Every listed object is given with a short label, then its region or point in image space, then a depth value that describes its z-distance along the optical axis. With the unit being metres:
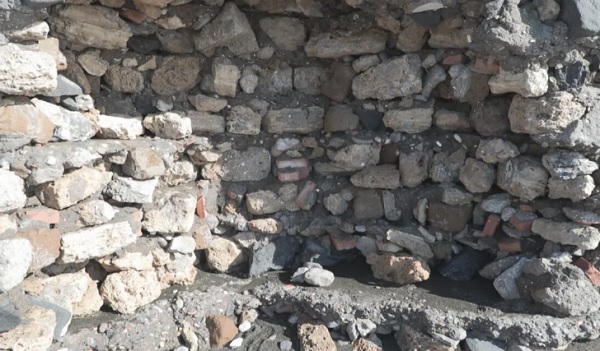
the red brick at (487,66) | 2.55
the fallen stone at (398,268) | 2.76
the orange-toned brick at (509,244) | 2.73
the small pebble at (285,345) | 2.64
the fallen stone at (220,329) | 2.66
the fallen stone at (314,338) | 2.59
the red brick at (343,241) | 3.03
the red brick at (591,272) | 2.55
